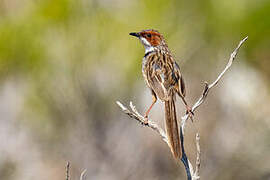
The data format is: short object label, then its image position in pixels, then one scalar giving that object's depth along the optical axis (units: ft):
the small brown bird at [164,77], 27.30
